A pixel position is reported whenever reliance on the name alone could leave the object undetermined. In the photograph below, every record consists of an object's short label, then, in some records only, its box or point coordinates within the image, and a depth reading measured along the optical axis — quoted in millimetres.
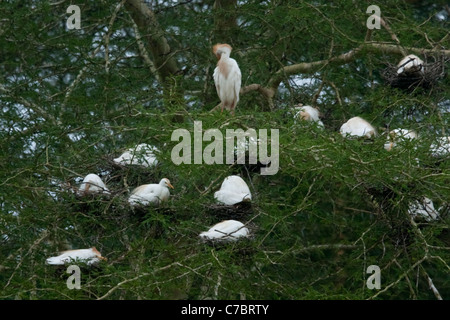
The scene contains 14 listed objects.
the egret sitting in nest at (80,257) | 9055
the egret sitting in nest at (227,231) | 8937
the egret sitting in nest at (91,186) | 9414
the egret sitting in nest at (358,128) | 10039
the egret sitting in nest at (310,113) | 10672
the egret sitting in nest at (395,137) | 9059
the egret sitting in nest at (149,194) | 9320
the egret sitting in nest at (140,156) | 9586
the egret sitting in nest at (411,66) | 10594
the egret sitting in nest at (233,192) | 9406
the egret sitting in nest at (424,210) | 9578
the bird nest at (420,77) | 10625
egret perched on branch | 11250
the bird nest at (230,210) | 9453
